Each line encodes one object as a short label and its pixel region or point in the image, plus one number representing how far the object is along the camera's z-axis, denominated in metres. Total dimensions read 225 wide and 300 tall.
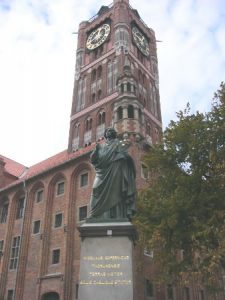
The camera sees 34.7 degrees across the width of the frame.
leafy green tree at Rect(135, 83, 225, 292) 14.86
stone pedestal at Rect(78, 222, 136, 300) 7.17
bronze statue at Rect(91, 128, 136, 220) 8.41
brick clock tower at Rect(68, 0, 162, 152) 32.19
